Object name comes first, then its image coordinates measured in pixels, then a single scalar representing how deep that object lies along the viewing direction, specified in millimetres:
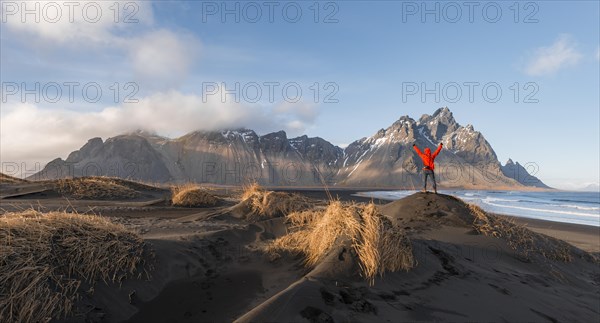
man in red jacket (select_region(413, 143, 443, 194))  11523
